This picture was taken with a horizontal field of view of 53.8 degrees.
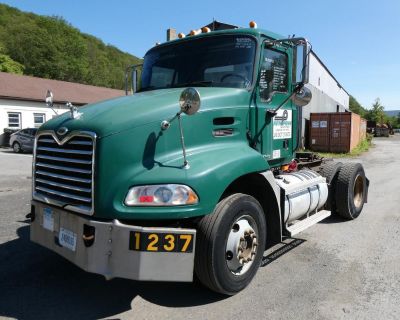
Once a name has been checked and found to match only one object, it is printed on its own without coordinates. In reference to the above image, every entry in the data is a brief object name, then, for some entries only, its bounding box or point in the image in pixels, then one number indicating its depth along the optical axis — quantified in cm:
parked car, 2270
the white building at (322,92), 2726
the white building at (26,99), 2864
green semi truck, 334
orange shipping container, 2356
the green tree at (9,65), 5147
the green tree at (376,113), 7584
